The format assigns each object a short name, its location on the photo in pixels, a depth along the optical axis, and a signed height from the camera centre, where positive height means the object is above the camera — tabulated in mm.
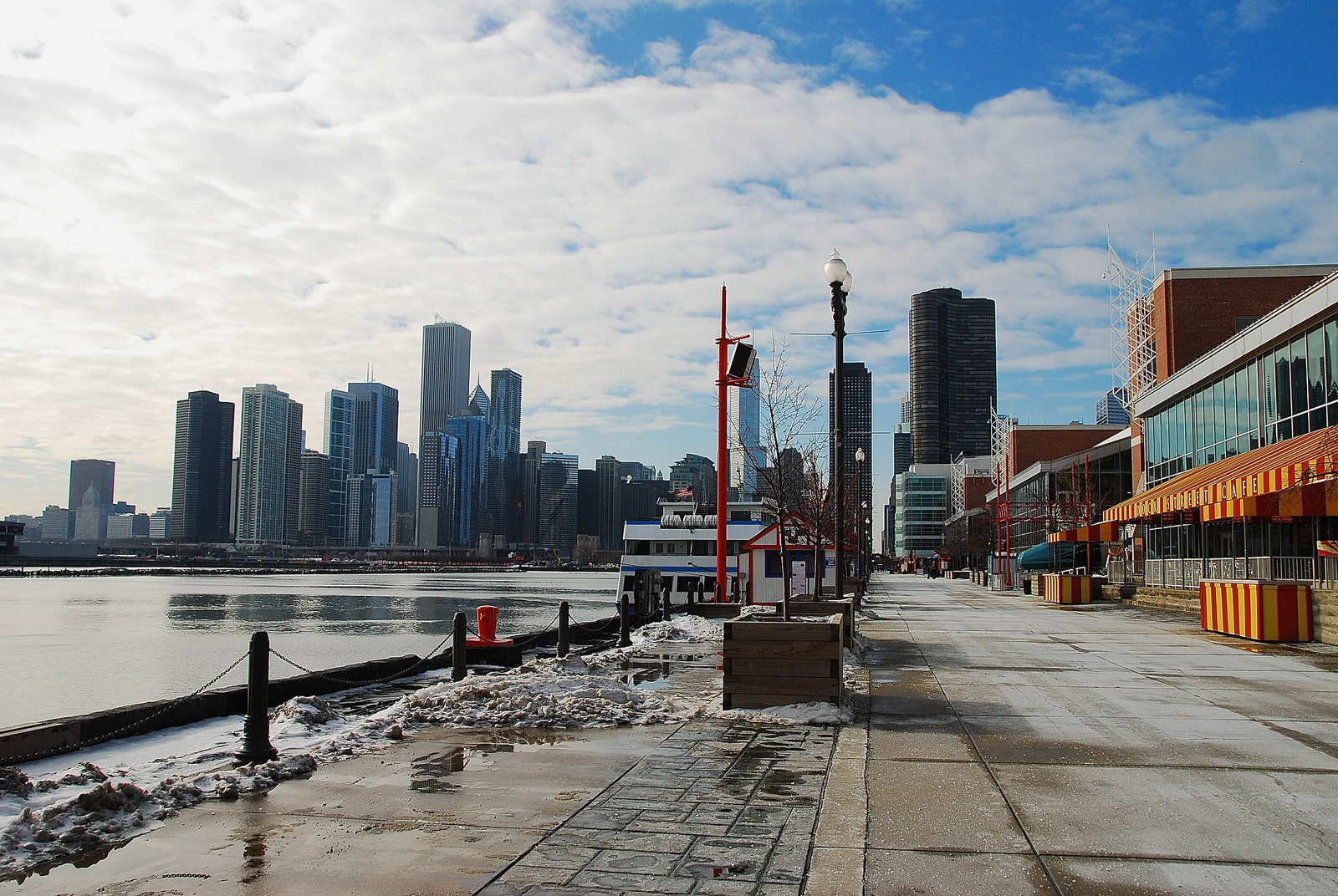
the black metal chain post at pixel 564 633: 16484 -1870
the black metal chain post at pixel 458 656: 12984 -1799
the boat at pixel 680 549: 55125 -1427
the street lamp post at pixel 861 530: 47691 -145
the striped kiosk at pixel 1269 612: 18703 -1551
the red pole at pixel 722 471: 24453 +1476
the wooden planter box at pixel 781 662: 9867 -1400
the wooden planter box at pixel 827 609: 16281 -1474
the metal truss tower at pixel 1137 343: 58969 +11858
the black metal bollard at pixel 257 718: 7828 -1626
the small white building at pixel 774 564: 27875 -1170
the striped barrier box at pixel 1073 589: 38219 -2331
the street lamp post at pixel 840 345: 16234 +3274
